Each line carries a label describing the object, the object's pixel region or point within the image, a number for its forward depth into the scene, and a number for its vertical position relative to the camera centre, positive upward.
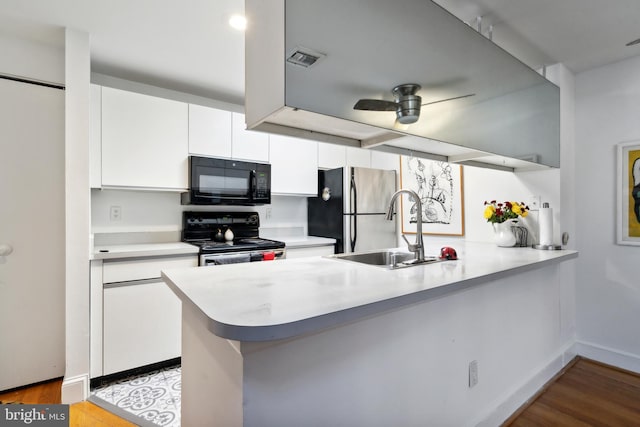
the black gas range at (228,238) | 2.59 -0.23
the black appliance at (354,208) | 3.34 +0.07
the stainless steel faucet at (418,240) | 1.77 -0.14
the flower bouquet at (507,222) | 2.47 -0.06
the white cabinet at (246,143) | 2.97 +0.69
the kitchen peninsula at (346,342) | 0.92 -0.49
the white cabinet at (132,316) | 2.18 -0.73
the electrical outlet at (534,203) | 2.57 +0.09
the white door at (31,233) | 2.18 -0.13
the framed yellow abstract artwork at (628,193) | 2.41 +0.17
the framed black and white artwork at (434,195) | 3.06 +0.20
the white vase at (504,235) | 2.45 -0.16
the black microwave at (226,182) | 2.73 +0.29
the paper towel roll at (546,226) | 2.34 -0.09
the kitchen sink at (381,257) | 2.01 -0.28
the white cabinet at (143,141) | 2.42 +0.59
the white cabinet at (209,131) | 2.76 +0.74
